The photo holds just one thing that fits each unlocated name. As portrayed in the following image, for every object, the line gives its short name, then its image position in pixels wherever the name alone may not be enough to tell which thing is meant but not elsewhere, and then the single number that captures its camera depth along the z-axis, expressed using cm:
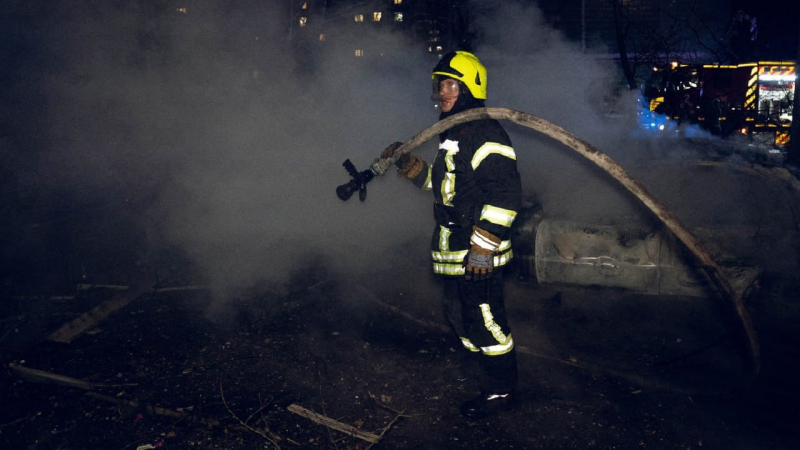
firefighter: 274
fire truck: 1173
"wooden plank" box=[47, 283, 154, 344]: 395
